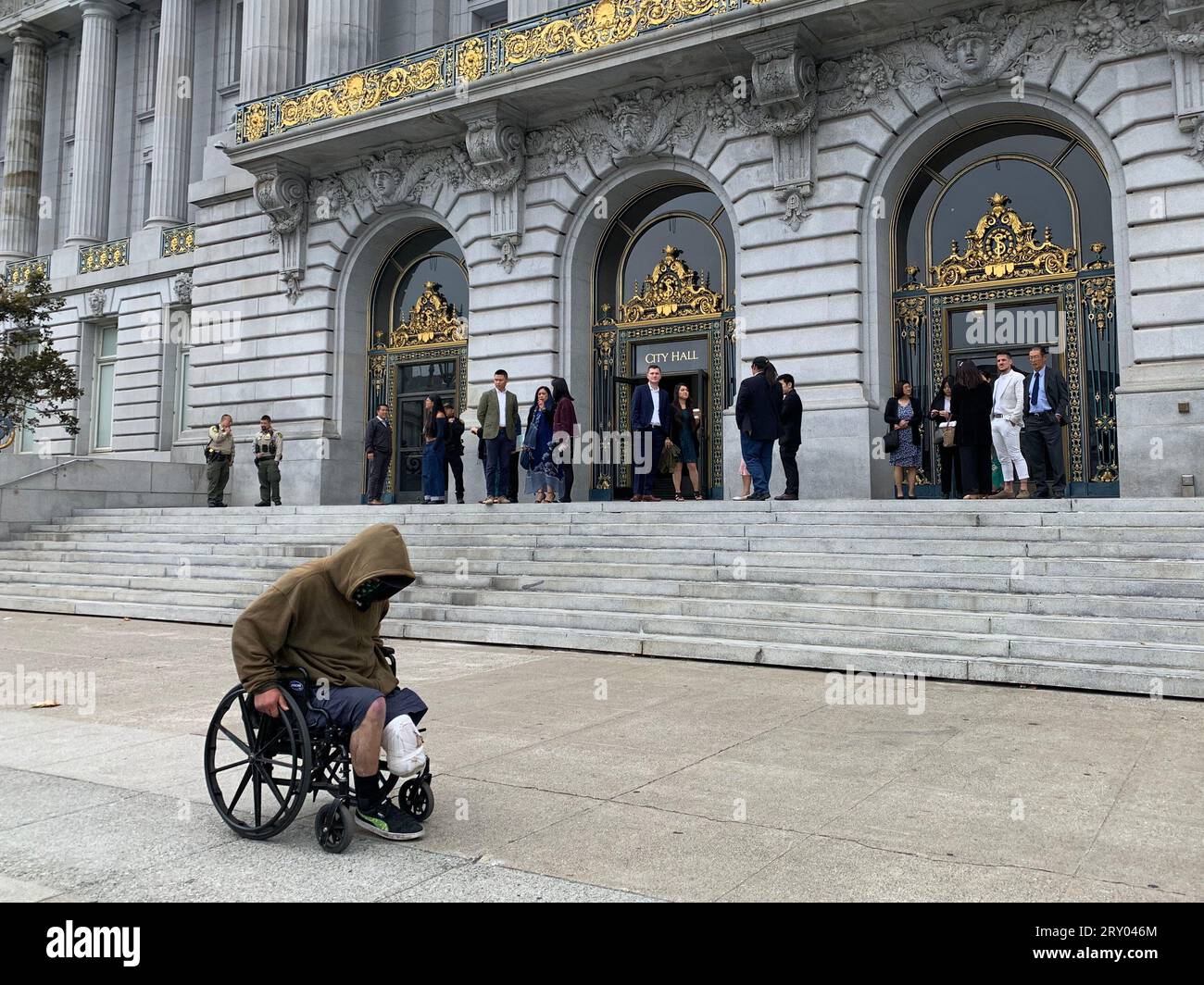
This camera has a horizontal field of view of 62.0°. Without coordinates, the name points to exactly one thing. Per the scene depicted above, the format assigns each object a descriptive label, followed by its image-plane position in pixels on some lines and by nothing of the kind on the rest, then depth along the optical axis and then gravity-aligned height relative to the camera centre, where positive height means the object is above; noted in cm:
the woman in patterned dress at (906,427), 1447 +190
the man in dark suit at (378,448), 1825 +198
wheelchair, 407 -92
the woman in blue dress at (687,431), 1588 +200
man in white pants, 1259 +171
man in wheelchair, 412 -41
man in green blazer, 1625 +205
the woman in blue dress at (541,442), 1630 +188
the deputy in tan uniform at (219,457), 2036 +204
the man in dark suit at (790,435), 1412 +173
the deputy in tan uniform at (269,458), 1973 +193
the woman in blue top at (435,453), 1783 +187
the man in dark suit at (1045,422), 1236 +168
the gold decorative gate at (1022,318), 1564 +395
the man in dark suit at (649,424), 1518 +203
